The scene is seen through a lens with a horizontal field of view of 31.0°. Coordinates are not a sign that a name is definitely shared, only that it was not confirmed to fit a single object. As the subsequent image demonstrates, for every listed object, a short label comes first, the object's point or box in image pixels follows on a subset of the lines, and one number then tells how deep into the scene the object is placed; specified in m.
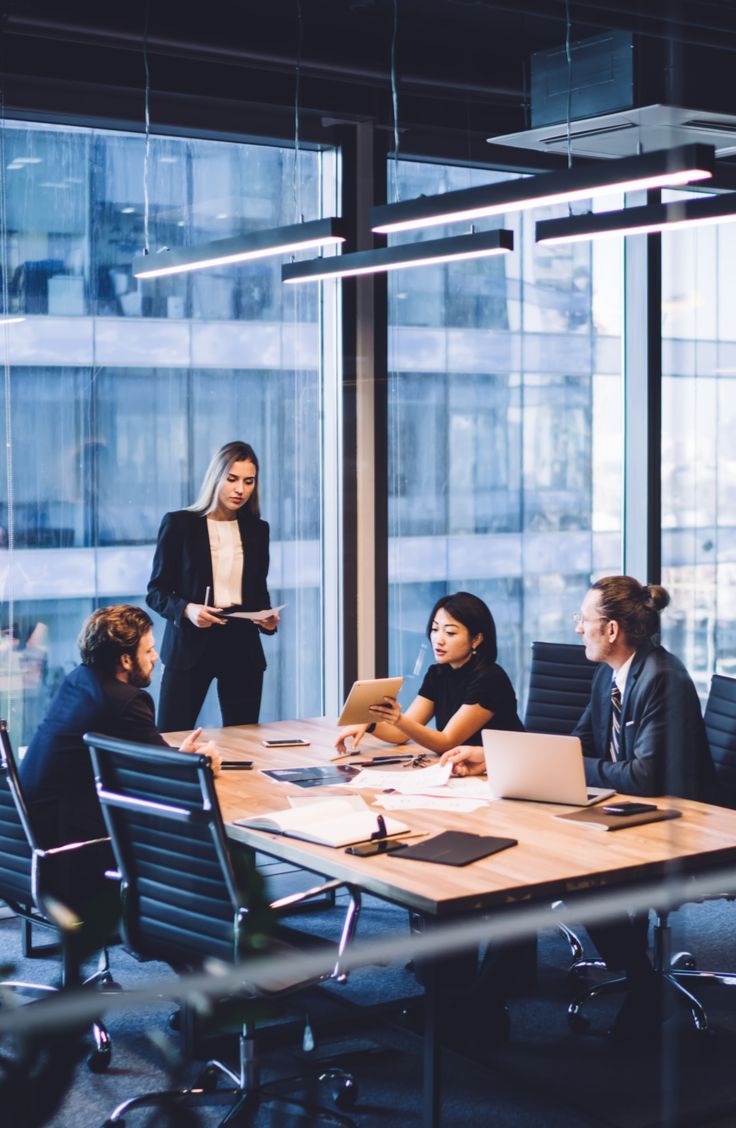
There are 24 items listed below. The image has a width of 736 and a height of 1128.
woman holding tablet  3.80
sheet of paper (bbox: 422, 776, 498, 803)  3.29
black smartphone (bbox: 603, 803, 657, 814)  3.03
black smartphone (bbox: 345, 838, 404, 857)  2.73
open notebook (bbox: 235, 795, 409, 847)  2.85
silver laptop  3.08
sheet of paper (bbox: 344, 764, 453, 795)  3.39
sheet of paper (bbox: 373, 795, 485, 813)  3.15
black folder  2.68
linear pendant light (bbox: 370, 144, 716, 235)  2.82
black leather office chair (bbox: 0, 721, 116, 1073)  3.11
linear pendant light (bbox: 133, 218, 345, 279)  3.97
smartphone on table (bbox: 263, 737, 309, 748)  4.04
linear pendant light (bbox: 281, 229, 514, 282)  3.91
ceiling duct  2.70
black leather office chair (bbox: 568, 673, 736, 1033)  2.84
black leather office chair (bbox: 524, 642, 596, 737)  4.54
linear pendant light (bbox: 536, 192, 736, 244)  3.41
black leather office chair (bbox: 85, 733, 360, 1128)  2.61
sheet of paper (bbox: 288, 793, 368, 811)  3.12
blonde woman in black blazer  4.78
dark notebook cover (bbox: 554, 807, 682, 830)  2.92
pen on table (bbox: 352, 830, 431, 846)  2.83
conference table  2.48
